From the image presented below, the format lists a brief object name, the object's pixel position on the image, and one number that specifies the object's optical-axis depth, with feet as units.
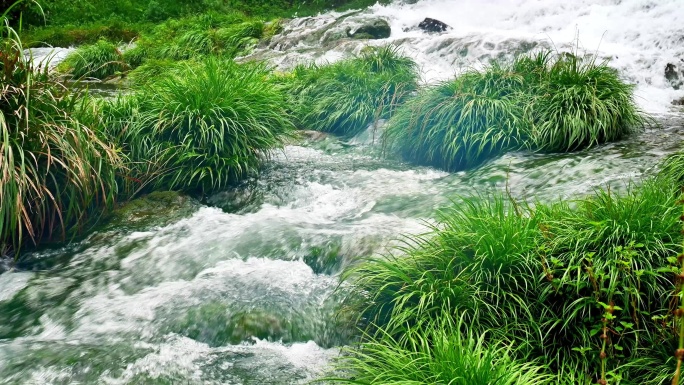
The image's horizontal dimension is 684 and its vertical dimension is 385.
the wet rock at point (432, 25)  44.08
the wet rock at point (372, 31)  45.19
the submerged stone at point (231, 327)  11.14
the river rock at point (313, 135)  25.36
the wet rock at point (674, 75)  26.18
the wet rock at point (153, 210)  16.67
